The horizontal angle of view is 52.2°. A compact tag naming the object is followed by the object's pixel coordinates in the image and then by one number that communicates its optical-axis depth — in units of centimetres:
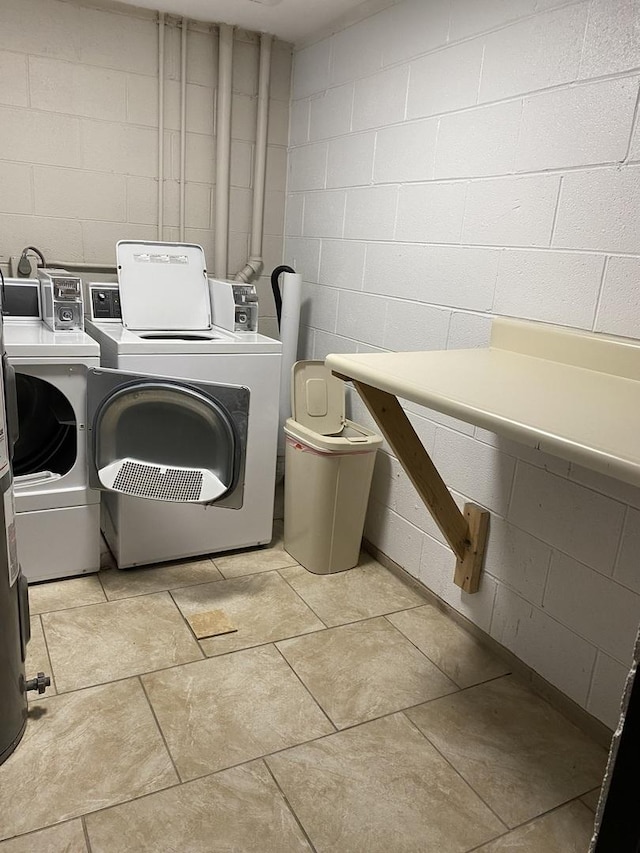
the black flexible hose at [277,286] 345
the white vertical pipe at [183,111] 316
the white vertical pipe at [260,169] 332
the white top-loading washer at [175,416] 240
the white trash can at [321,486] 267
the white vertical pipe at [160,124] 311
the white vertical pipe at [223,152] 321
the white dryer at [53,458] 241
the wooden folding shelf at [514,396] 125
